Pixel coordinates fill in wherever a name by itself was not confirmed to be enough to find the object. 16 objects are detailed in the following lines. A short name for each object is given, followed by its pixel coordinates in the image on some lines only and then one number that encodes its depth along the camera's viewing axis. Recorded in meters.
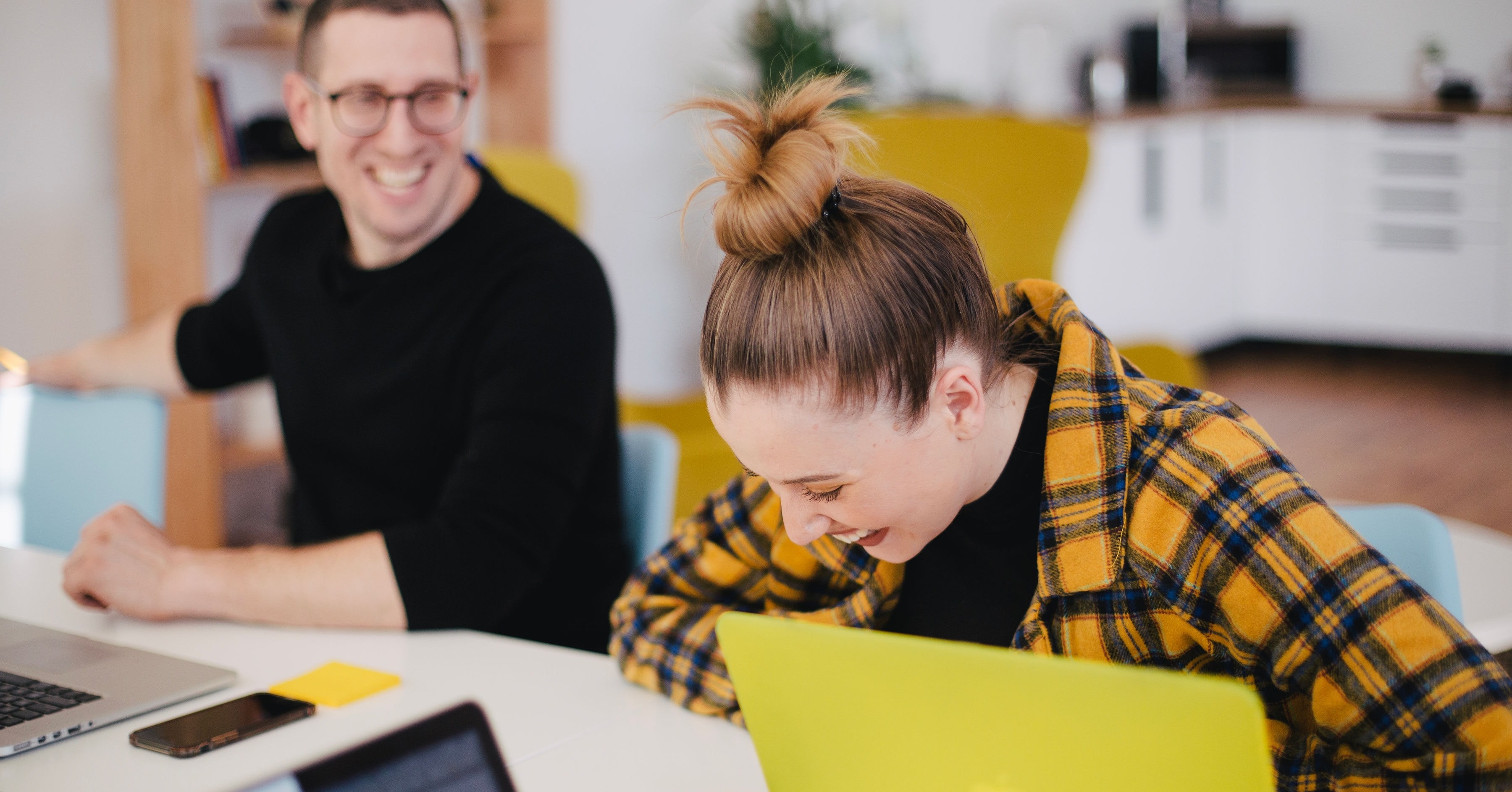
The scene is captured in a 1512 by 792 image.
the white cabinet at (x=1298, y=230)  5.32
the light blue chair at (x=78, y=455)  1.78
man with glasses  1.40
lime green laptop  0.65
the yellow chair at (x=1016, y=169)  3.24
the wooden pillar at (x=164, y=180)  2.86
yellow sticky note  1.15
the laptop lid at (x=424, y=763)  0.68
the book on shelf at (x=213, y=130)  2.96
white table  1.02
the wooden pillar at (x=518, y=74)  3.69
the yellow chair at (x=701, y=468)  2.64
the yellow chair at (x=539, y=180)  3.27
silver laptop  1.08
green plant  3.95
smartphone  1.05
